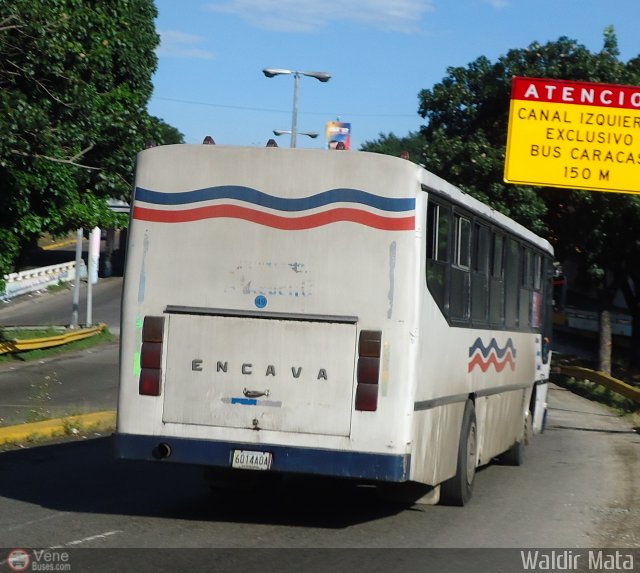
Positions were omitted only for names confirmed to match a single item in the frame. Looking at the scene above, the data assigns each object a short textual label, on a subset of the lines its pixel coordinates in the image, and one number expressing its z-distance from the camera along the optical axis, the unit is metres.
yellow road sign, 21.30
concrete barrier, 52.69
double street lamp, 37.00
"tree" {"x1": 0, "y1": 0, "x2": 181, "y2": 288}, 19.77
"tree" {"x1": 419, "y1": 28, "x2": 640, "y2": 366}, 35.81
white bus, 9.27
